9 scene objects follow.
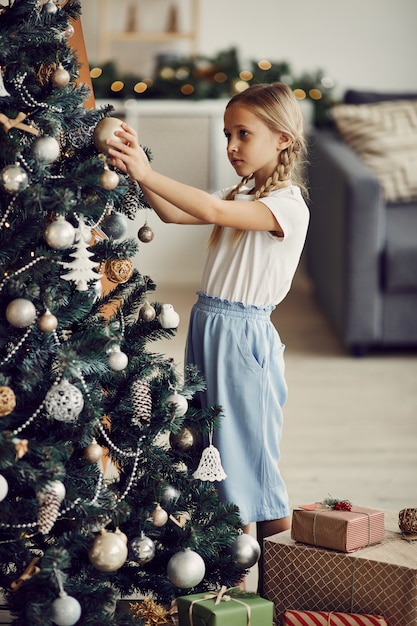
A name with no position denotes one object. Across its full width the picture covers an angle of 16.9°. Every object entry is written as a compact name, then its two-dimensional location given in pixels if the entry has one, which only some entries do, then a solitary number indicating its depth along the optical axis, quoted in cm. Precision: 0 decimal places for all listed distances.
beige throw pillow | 699
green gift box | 328
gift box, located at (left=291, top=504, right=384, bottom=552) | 348
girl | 353
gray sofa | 632
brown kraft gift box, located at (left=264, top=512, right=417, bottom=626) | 343
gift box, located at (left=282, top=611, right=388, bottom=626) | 343
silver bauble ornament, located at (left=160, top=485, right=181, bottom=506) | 344
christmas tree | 312
